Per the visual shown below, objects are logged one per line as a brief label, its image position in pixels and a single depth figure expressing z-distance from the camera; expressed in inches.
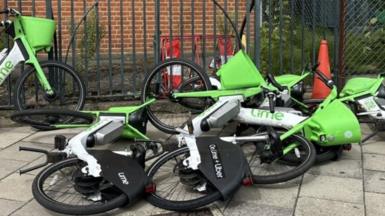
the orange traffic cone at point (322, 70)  265.1
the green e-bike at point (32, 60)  240.2
